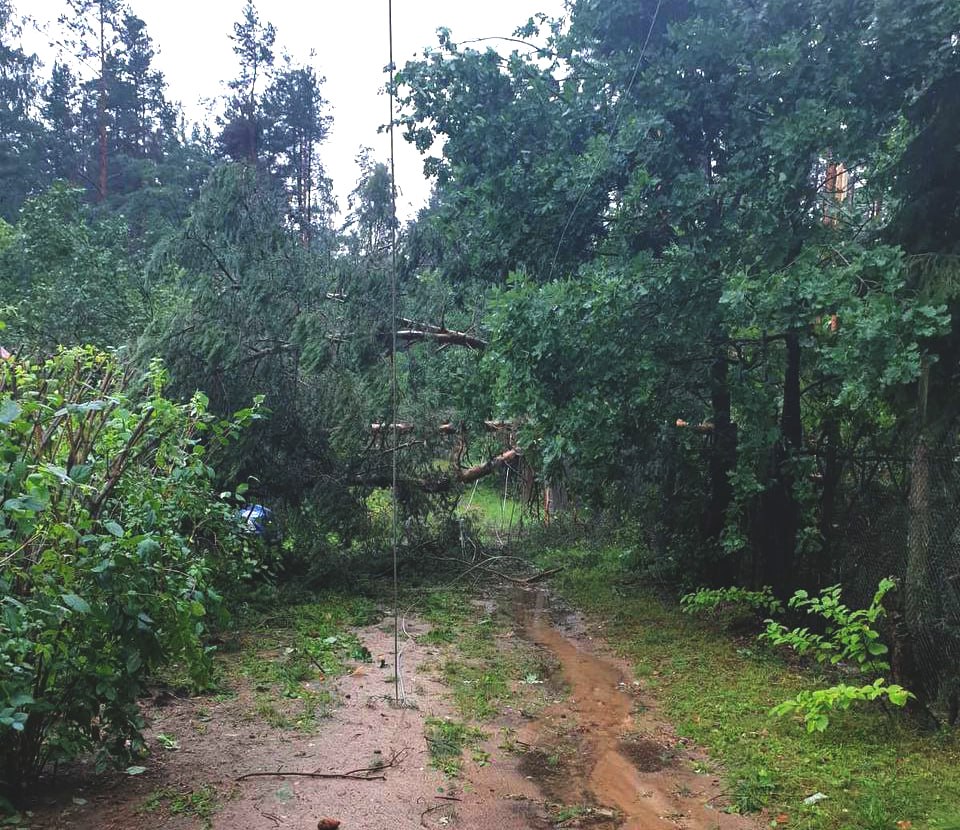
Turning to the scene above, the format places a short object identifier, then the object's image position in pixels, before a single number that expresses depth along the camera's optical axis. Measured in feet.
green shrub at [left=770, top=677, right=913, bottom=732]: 13.01
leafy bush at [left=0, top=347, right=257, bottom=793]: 9.39
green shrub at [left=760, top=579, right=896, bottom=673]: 14.21
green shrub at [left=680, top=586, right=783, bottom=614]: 21.76
